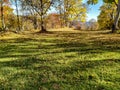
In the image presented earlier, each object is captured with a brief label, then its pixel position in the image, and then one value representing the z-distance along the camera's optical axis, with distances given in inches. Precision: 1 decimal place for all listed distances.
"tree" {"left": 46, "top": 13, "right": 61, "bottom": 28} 1220.9
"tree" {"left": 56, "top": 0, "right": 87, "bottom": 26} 805.0
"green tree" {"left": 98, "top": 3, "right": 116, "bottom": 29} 914.8
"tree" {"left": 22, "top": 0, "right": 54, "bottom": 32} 507.1
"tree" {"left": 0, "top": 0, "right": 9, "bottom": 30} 616.4
